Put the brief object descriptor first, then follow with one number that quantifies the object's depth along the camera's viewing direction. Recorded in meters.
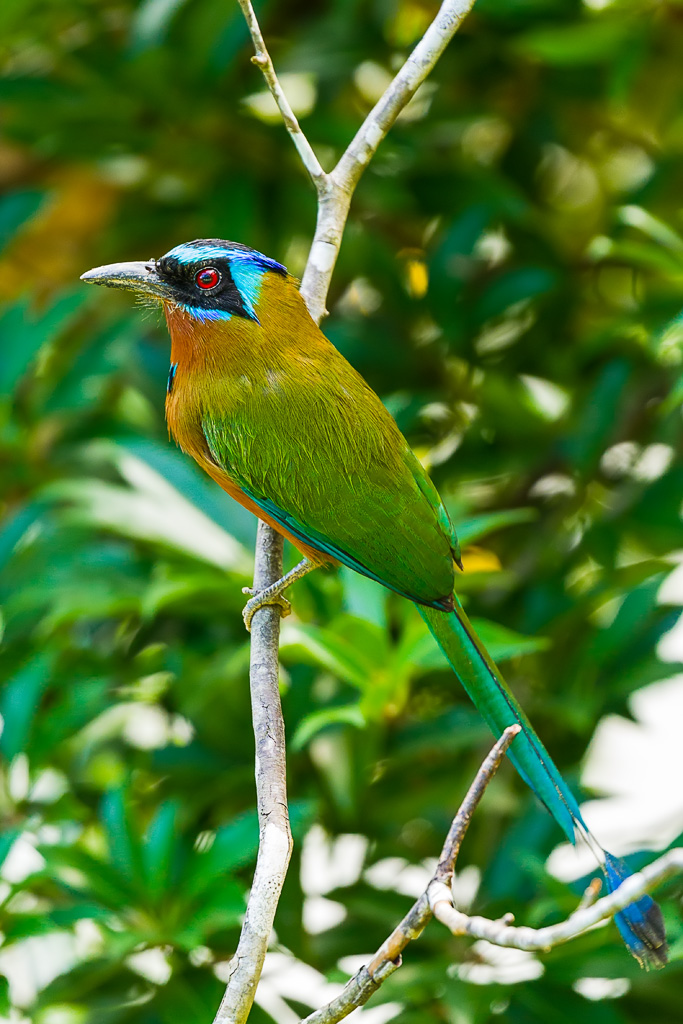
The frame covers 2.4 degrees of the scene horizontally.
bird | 7.00
